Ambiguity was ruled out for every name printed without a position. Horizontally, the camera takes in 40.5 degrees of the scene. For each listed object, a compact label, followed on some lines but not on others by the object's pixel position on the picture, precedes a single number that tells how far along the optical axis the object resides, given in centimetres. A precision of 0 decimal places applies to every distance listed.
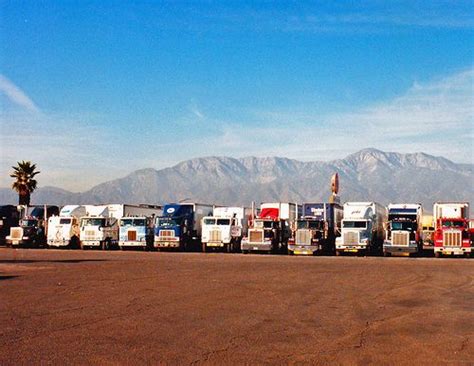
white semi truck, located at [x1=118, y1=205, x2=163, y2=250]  4975
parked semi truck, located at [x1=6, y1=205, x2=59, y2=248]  5353
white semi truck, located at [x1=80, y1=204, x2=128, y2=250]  5084
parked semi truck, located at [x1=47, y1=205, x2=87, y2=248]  5216
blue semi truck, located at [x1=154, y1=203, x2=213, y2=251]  4884
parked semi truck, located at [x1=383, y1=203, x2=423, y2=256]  4225
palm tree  7500
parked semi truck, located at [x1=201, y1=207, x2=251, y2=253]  4825
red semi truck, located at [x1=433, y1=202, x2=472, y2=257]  4119
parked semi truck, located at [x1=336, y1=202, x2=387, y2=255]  4356
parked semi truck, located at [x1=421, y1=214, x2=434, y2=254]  5094
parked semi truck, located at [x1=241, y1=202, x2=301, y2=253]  4634
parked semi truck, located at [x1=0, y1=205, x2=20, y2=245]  6012
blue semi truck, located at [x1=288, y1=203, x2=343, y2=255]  4450
